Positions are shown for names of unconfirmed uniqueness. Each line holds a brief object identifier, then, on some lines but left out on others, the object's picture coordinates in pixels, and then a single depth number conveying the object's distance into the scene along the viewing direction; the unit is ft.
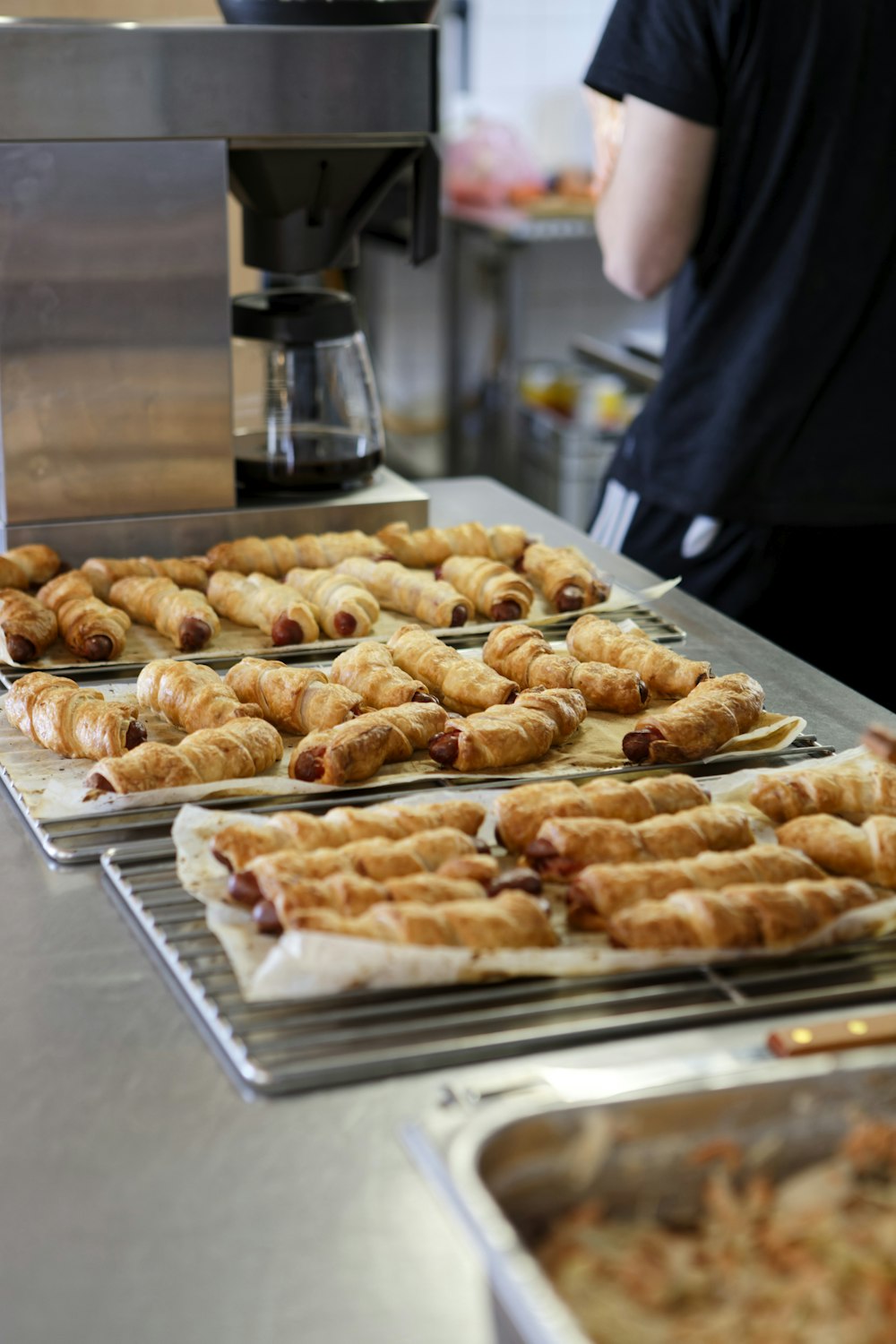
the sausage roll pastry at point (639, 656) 5.00
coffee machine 5.82
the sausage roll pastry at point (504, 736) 4.42
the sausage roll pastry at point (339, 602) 5.60
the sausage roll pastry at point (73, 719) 4.46
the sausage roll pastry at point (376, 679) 4.86
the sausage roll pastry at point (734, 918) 3.35
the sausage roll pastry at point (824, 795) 4.07
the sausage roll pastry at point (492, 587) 5.83
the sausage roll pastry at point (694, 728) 4.48
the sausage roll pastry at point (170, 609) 5.41
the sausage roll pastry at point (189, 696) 4.64
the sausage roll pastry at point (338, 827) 3.69
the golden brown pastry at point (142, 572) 5.95
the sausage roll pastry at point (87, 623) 5.33
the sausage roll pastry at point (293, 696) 4.69
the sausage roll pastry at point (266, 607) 5.50
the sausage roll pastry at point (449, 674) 4.91
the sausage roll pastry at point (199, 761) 4.16
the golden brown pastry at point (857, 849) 3.71
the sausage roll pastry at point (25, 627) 5.27
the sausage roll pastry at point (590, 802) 3.87
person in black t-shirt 6.66
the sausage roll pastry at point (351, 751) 4.31
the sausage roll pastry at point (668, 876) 3.48
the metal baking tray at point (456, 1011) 3.04
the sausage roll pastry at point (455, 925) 3.25
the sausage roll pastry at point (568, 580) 5.87
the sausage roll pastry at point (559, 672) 4.91
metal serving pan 2.53
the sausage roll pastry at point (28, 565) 5.89
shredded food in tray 2.21
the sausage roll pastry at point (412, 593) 5.73
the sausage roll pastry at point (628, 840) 3.70
